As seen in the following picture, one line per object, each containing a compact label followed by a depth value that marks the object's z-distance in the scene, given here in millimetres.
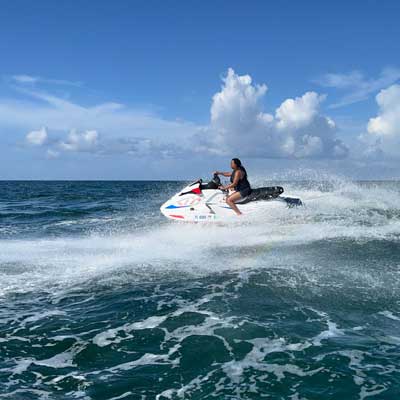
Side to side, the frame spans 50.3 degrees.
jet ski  15117
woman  14852
